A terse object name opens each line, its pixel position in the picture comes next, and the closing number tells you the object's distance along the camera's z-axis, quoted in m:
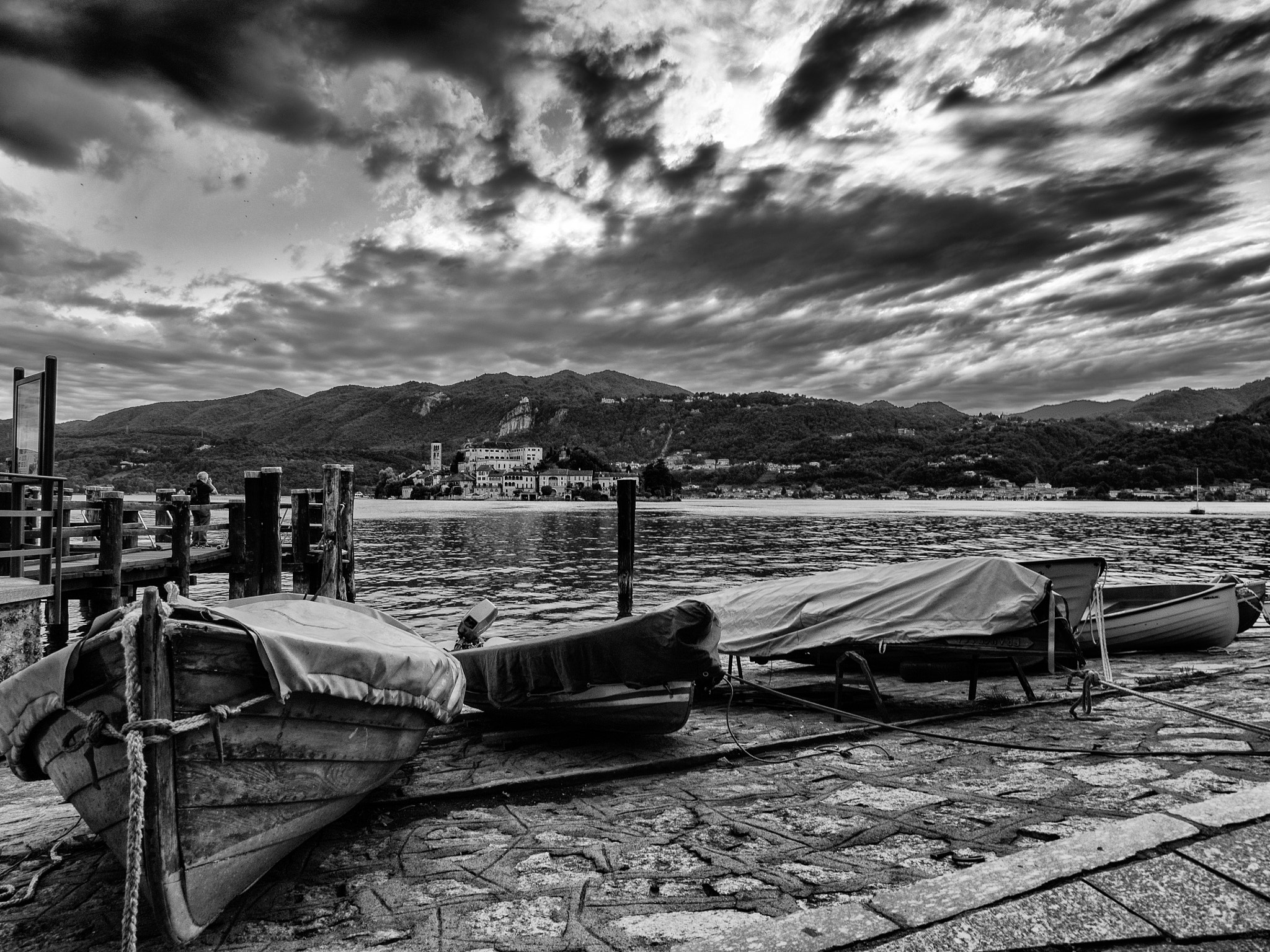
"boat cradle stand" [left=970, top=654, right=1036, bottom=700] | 8.29
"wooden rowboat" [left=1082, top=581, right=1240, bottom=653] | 11.96
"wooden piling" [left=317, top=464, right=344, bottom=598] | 15.66
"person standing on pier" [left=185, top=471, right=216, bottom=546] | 18.06
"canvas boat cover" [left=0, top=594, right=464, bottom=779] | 3.77
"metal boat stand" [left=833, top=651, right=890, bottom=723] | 7.82
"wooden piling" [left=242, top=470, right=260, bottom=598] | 14.88
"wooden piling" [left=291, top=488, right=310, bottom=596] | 16.72
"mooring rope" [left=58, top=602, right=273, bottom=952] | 3.33
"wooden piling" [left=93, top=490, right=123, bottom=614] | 12.59
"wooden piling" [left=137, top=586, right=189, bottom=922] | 3.47
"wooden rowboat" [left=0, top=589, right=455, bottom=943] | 3.56
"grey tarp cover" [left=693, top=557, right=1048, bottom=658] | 7.91
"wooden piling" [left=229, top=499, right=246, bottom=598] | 15.98
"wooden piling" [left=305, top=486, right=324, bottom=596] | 16.72
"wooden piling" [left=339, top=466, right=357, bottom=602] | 16.11
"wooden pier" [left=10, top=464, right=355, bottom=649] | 12.62
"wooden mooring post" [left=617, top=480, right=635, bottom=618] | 15.60
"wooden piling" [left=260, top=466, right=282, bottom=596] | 14.80
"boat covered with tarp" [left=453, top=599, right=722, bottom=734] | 6.16
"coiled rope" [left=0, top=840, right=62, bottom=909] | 4.14
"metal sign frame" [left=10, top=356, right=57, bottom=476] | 11.03
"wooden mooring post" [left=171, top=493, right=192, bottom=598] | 13.83
